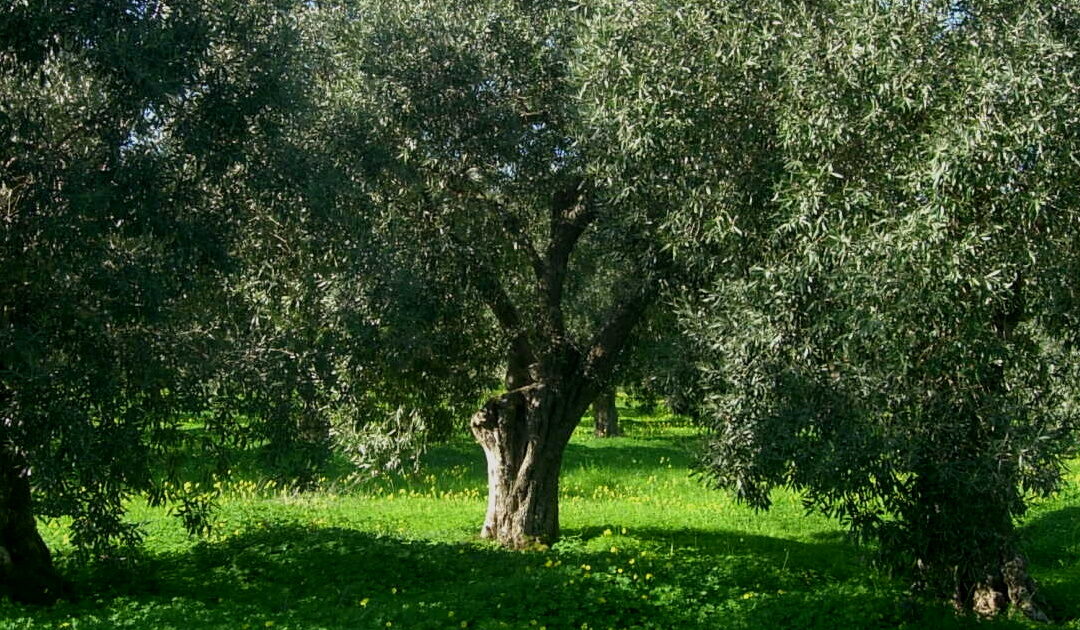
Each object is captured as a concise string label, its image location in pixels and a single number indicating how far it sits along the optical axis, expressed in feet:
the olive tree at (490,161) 41.34
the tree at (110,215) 30.96
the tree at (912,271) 29.14
